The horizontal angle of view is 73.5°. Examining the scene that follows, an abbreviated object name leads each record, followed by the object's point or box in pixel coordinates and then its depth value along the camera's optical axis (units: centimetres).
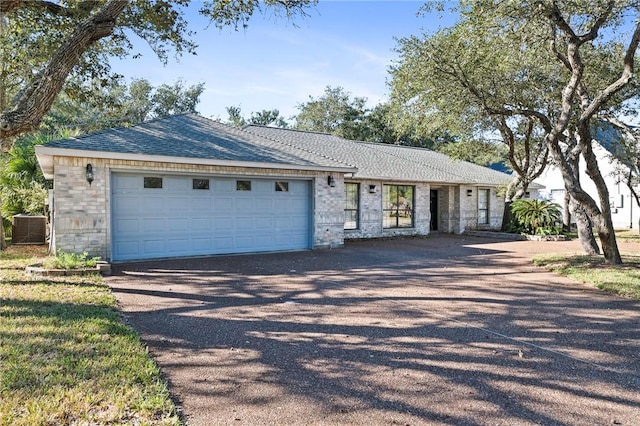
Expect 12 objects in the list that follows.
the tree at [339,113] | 3659
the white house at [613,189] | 2334
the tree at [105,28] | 923
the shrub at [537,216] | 1778
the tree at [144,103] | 2484
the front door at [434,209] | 2039
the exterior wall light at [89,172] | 965
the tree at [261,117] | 4241
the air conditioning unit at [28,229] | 1388
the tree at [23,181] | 1377
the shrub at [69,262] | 826
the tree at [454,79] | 1095
